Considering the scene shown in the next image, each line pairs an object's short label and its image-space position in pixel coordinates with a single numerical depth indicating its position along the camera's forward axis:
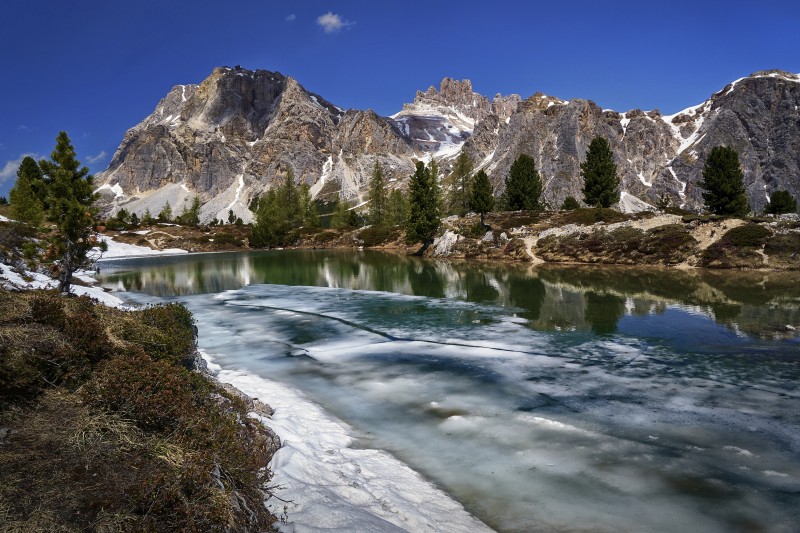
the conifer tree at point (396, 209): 133.25
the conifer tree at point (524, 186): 102.69
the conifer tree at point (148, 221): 151.75
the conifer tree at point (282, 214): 126.88
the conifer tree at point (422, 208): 79.88
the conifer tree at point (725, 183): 74.81
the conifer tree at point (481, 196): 83.12
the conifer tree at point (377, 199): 134.88
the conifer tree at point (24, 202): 68.62
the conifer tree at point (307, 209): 146.00
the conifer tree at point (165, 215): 170.32
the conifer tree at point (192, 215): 179.05
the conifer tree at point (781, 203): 99.41
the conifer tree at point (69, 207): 22.70
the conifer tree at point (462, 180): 126.00
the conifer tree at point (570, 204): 109.31
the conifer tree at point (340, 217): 141.12
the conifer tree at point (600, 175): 88.25
